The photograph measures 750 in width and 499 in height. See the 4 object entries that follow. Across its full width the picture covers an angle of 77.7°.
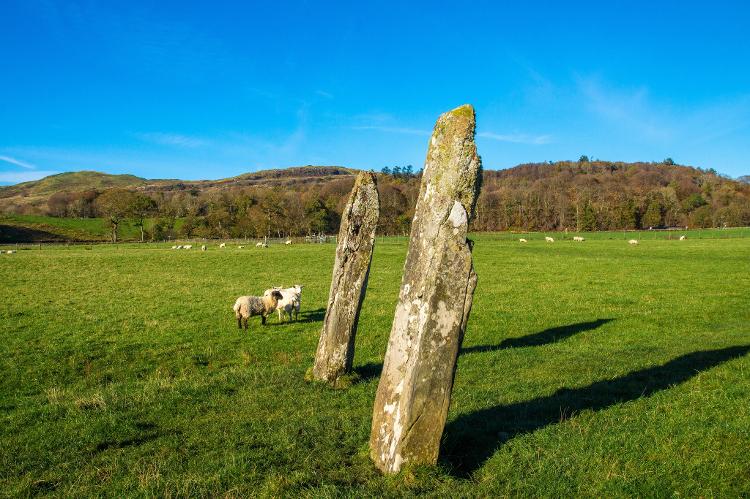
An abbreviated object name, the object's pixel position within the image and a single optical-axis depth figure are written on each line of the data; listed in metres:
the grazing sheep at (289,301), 21.31
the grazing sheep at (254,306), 19.89
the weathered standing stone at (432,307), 6.23
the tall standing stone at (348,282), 11.23
